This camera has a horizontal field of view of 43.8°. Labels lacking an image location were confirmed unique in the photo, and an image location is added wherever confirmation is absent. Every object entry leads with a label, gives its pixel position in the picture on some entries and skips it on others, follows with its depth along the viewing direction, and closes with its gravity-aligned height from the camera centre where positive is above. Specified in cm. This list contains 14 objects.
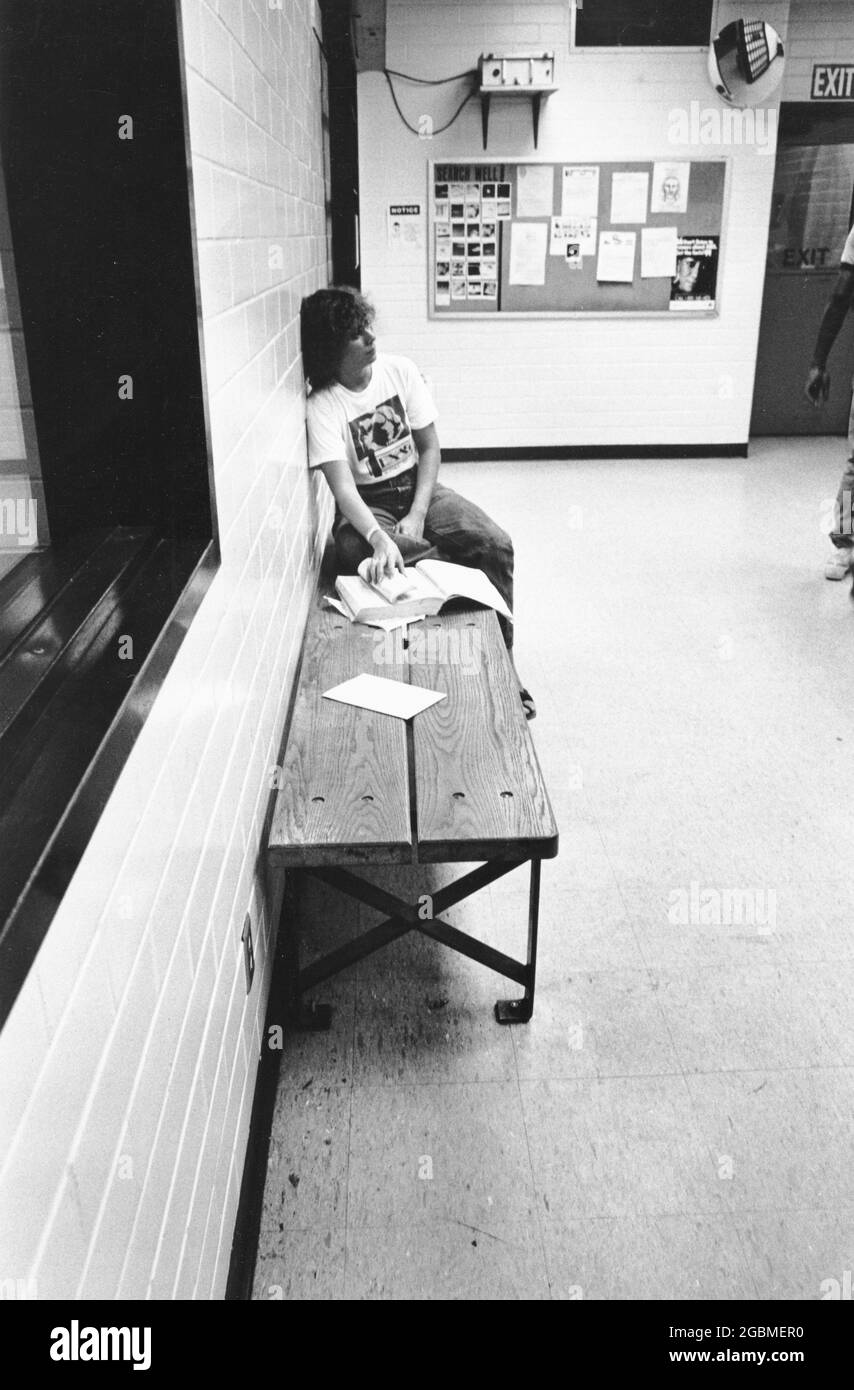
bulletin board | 658 +27
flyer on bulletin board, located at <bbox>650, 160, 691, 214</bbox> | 659 +56
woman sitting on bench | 296 -50
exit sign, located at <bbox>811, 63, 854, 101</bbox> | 670 +119
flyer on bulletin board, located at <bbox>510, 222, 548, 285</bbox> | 668 +18
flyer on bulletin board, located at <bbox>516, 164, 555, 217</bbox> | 655 +53
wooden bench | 184 -89
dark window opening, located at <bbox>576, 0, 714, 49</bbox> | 630 +144
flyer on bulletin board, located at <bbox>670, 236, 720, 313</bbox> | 679 +5
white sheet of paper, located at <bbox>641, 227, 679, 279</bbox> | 673 +19
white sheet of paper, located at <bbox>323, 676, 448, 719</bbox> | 233 -87
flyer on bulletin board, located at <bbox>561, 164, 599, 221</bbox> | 655 +53
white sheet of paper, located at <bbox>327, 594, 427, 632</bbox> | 276 -83
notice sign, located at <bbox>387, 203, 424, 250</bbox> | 664 +33
